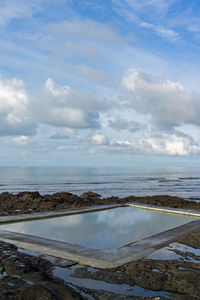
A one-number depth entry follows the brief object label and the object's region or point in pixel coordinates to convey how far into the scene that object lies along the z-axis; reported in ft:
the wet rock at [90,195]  73.51
